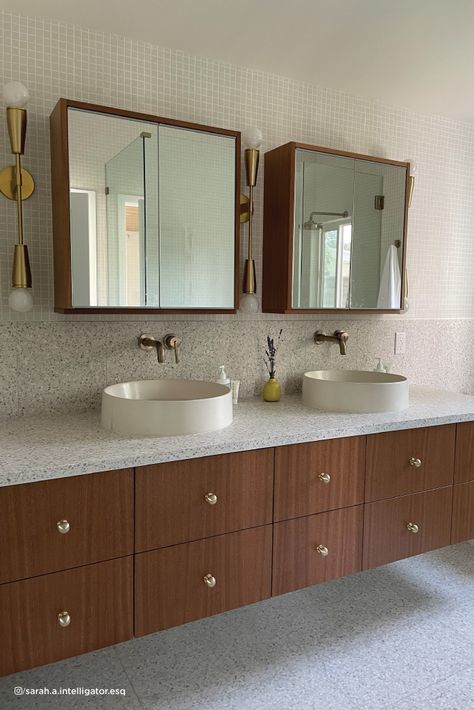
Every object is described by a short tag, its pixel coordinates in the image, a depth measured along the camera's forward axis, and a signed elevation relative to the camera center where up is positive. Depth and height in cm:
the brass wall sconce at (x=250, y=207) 215 +39
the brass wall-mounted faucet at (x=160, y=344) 201 -16
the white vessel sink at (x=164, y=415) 165 -35
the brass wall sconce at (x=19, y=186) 171 +37
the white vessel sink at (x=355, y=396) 203 -35
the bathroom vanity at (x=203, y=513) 140 -65
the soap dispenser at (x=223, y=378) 212 -30
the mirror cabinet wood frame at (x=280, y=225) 218 +32
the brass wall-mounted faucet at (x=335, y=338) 242 -15
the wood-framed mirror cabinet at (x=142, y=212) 180 +32
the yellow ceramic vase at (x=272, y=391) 223 -37
